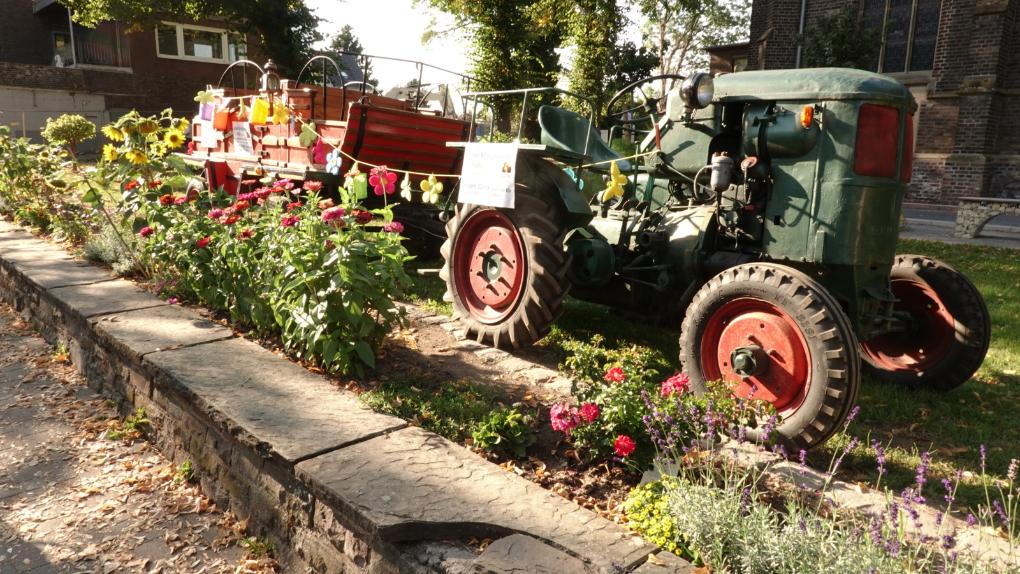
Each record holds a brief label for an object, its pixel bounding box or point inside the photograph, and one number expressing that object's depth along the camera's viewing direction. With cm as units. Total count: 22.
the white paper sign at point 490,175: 427
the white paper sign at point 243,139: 796
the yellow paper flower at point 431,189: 463
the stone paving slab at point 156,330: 371
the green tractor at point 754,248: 309
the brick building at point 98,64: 2417
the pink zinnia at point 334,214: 352
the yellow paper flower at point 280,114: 568
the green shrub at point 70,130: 693
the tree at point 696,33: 4056
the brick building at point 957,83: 1714
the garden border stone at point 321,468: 209
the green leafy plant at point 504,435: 288
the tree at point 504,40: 2094
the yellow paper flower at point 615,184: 377
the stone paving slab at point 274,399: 268
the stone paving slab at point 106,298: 437
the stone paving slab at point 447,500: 209
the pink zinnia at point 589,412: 271
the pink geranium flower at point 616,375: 281
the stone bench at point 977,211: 1159
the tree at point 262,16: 2058
